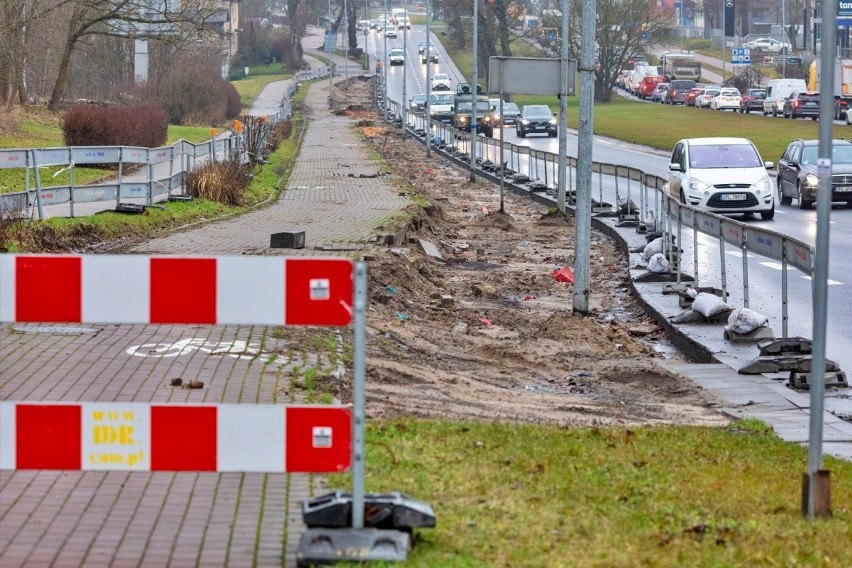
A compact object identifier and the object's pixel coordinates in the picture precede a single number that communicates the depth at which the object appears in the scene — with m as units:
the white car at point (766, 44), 147.50
